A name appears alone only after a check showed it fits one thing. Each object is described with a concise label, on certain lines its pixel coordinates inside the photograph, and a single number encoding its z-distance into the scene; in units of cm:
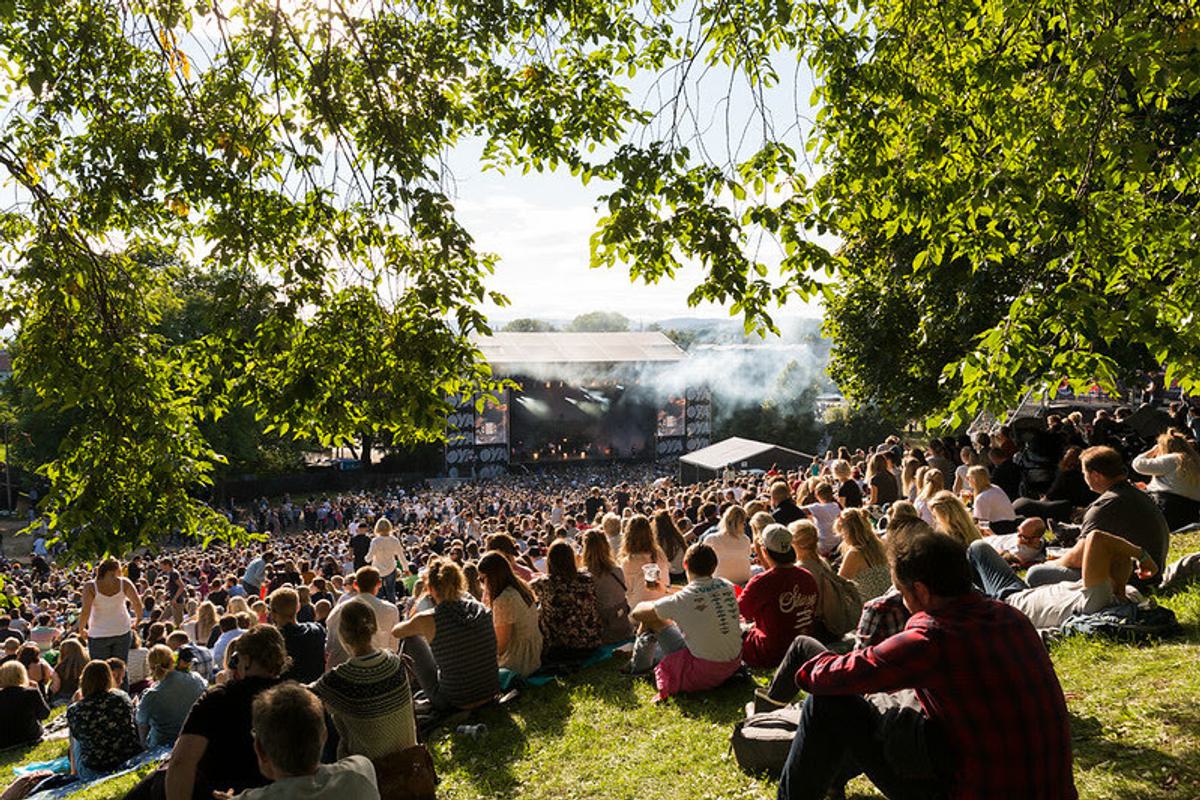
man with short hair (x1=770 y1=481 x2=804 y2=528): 960
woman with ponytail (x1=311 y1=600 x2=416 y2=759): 478
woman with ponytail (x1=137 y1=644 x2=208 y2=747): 696
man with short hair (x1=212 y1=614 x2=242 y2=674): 865
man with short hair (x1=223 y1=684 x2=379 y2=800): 303
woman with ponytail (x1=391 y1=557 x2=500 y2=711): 630
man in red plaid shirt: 297
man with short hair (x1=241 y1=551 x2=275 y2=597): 1444
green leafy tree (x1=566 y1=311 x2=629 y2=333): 18085
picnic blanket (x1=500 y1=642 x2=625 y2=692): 693
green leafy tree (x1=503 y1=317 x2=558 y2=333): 13350
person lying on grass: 548
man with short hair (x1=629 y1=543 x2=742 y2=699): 589
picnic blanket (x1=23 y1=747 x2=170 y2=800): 654
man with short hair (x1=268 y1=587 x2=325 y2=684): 641
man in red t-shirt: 602
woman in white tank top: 975
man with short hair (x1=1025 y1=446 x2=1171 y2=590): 612
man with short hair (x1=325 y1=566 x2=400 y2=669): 674
